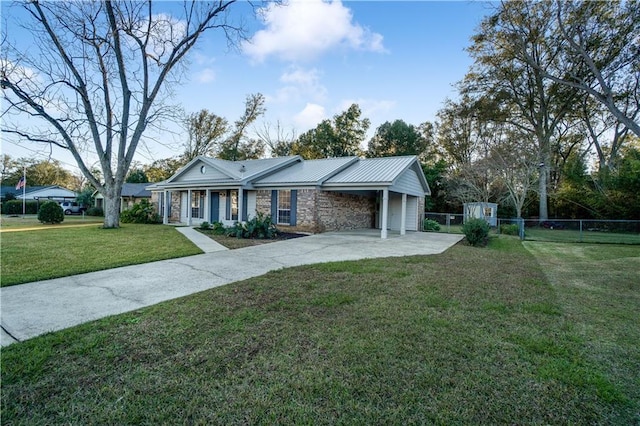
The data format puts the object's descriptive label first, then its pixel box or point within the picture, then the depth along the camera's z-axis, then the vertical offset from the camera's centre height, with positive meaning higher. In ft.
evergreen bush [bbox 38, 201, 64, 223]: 61.62 -1.94
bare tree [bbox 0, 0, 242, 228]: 39.55 +20.68
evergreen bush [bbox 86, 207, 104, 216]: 102.53 -2.61
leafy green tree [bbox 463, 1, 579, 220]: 69.36 +37.93
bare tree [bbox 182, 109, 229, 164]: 113.39 +27.61
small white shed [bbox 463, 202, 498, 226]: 77.36 +0.20
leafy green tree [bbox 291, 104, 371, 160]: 111.55 +25.98
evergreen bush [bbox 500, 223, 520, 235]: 55.47 -3.37
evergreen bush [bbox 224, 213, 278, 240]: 39.88 -3.02
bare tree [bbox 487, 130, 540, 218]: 69.36 +11.14
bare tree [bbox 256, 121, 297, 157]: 110.73 +25.38
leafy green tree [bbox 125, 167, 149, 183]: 132.16 +12.53
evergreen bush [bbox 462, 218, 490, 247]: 37.93 -2.60
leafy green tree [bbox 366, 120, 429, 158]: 111.34 +25.38
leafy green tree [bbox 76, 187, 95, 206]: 110.42 +1.84
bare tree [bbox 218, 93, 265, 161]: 112.88 +25.61
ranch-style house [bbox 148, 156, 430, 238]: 45.11 +2.65
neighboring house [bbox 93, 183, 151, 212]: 97.76 +3.50
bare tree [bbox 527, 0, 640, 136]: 56.18 +35.65
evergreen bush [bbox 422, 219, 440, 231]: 61.82 -3.27
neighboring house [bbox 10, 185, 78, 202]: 124.36 +4.14
